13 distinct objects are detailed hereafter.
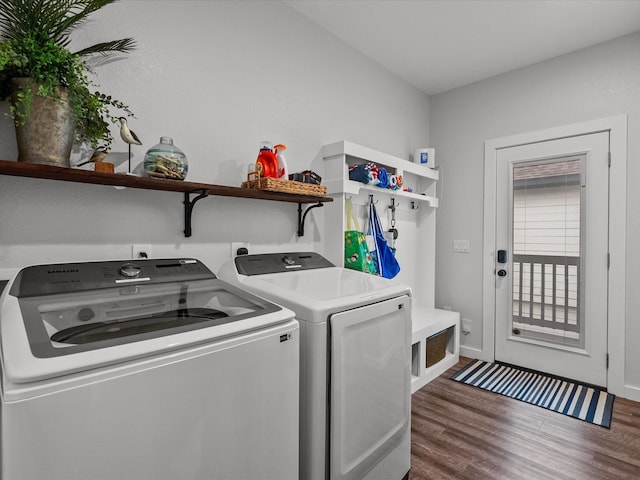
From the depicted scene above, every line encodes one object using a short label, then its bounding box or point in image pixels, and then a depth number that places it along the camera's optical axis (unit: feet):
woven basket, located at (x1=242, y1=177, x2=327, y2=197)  5.61
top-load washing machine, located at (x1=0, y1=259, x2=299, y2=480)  2.26
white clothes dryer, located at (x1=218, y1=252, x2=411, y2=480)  4.18
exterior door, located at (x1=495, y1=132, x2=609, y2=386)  8.75
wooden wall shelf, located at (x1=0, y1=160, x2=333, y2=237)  3.69
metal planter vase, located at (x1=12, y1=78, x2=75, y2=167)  3.71
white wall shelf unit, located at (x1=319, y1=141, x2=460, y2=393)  7.62
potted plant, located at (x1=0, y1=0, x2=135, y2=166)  3.67
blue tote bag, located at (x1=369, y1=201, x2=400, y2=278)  8.73
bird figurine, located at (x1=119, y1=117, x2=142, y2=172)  4.50
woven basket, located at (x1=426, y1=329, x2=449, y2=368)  9.11
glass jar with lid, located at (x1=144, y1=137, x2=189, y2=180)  4.65
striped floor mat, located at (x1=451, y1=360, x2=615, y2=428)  7.68
